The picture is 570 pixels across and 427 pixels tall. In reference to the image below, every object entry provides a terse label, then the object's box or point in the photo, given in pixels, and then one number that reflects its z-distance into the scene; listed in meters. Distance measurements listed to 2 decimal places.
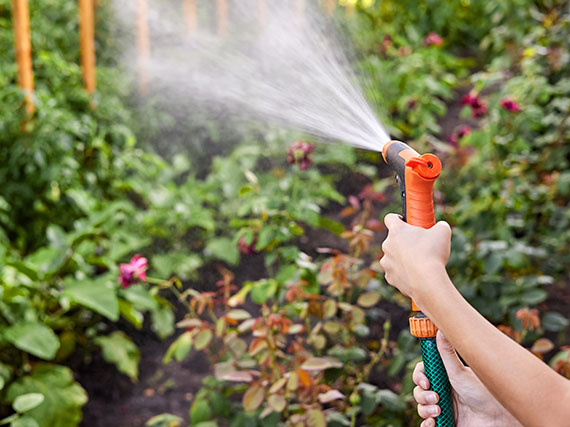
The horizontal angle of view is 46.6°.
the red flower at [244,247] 2.19
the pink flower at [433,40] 4.63
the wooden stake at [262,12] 6.76
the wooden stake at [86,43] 4.00
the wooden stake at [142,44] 5.24
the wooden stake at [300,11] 6.65
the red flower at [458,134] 3.39
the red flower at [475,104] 3.11
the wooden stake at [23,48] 3.18
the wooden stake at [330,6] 7.51
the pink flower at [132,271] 2.13
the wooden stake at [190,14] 5.96
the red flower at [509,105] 2.97
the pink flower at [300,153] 2.14
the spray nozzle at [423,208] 1.00
